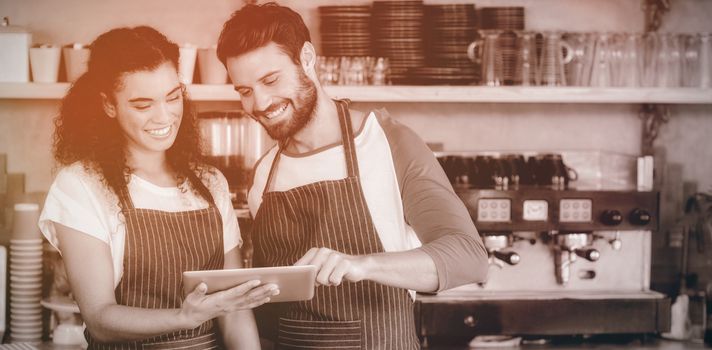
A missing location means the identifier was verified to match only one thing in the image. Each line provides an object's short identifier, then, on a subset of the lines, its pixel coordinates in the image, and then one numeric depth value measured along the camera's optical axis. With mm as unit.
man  1864
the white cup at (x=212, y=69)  2938
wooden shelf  2871
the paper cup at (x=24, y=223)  2766
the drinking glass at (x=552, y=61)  2924
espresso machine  2648
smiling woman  1751
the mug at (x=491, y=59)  2910
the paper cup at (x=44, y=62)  2896
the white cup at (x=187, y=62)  2912
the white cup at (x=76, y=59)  2906
